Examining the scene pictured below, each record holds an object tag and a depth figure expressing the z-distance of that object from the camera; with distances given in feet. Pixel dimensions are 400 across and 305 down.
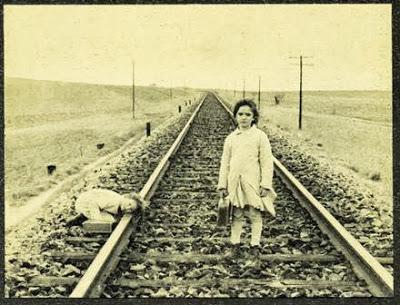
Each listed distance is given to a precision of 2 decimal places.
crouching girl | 16.24
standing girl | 14.21
